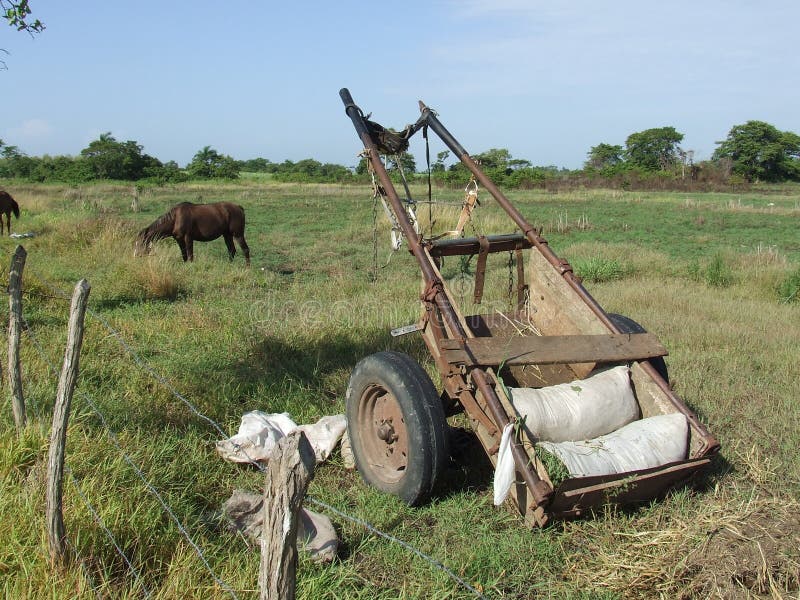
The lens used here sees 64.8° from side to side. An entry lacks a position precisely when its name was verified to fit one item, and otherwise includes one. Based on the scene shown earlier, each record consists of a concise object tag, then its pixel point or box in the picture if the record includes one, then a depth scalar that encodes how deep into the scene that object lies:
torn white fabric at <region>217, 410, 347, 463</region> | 3.99
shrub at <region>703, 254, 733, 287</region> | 10.02
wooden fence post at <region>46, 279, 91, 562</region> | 2.53
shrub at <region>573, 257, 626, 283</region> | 10.52
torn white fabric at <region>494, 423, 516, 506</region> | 2.83
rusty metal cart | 3.05
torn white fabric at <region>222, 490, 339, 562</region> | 3.03
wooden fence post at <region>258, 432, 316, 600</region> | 1.84
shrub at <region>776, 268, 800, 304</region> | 8.95
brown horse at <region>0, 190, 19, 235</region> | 14.82
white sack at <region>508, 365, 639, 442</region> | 3.35
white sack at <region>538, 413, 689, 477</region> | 3.07
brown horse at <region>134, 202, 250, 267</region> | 11.89
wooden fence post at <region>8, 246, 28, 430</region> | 3.46
